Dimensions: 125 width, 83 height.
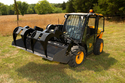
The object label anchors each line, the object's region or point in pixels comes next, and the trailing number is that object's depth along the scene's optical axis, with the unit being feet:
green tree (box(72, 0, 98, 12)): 98.20
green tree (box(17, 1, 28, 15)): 129.82
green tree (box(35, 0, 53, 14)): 216.93
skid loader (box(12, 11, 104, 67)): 12.24
